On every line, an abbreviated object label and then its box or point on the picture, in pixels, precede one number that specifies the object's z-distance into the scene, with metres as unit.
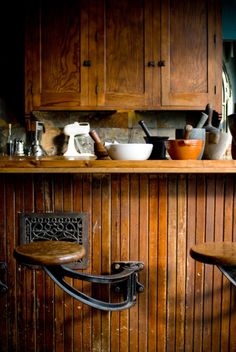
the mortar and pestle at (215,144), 1.76
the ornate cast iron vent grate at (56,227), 1.84
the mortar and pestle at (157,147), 1.79
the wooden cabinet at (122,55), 3.38
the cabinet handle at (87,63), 3.37
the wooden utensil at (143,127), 1.79
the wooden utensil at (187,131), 1.65
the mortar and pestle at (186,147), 1.68
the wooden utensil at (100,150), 1.78
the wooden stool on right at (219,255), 1.42
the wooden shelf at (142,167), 1.67
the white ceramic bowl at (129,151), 1.69
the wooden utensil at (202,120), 1.82
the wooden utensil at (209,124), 1.82
